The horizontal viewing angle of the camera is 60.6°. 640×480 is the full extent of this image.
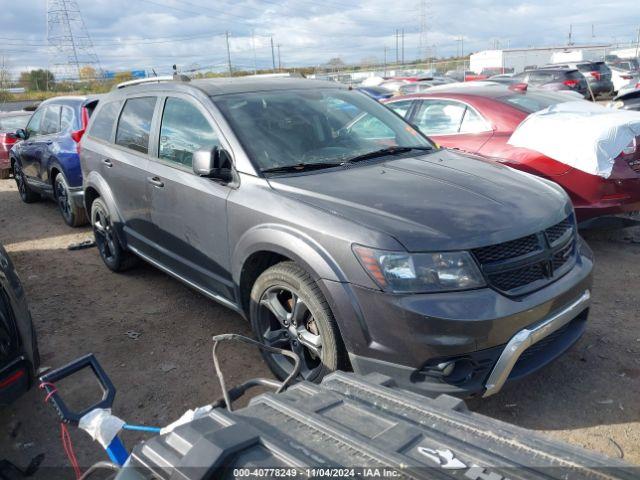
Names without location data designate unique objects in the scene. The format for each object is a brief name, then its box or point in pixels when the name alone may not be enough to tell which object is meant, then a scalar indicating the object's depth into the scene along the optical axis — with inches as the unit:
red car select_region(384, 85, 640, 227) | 188.2
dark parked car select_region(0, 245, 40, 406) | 103.7
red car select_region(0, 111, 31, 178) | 413.4
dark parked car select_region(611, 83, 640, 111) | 381.2
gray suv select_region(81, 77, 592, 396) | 100.1
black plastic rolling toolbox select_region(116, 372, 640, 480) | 50.9
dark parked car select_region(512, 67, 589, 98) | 750.5
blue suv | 267.0
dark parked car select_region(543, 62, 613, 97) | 874.1
